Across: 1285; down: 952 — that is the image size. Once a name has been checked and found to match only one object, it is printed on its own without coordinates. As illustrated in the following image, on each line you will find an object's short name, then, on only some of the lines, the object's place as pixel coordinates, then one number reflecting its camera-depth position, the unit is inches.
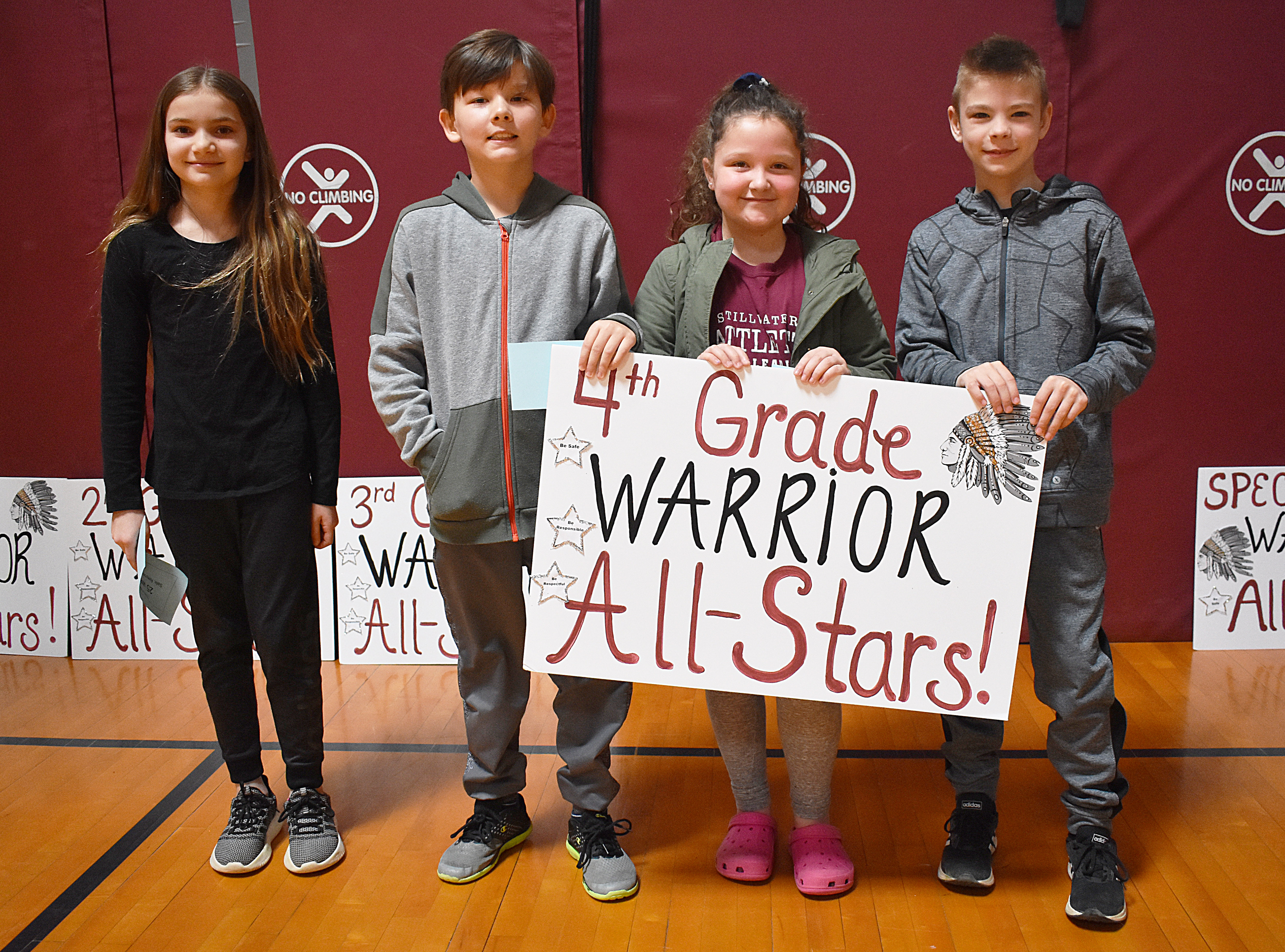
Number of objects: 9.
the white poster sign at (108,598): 122.8
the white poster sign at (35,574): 124.1
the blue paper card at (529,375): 69.3
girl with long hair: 74.1
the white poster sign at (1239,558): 118.9
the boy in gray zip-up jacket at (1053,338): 67.7
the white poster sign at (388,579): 121.0
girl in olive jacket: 67.4
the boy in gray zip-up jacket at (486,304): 68.8
